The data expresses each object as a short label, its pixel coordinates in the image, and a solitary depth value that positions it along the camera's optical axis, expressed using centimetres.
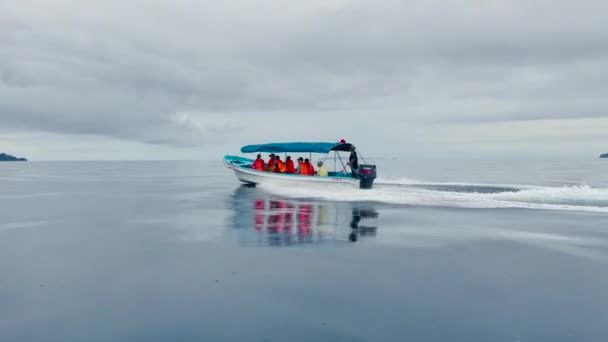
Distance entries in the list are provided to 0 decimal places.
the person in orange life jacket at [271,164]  2969
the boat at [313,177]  2619
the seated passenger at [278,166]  2873
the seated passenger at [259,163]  3047
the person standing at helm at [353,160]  2694
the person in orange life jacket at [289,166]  2891
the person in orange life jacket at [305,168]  2734
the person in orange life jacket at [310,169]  2748
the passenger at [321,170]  2655
